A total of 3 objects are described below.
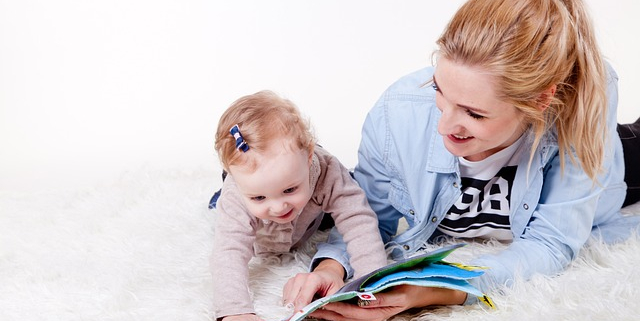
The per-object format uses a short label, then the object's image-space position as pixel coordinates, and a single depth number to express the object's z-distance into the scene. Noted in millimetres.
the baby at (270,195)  1794
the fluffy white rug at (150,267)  1787
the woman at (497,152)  1705
